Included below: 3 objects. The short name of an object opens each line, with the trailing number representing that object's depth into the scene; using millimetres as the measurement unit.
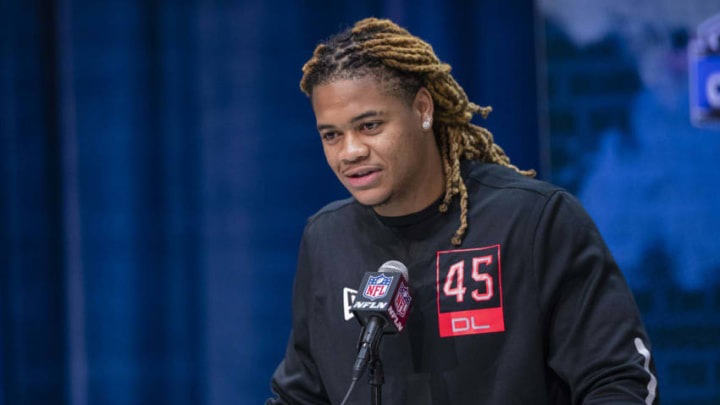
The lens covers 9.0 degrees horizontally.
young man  6469
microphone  6337
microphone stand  6340
